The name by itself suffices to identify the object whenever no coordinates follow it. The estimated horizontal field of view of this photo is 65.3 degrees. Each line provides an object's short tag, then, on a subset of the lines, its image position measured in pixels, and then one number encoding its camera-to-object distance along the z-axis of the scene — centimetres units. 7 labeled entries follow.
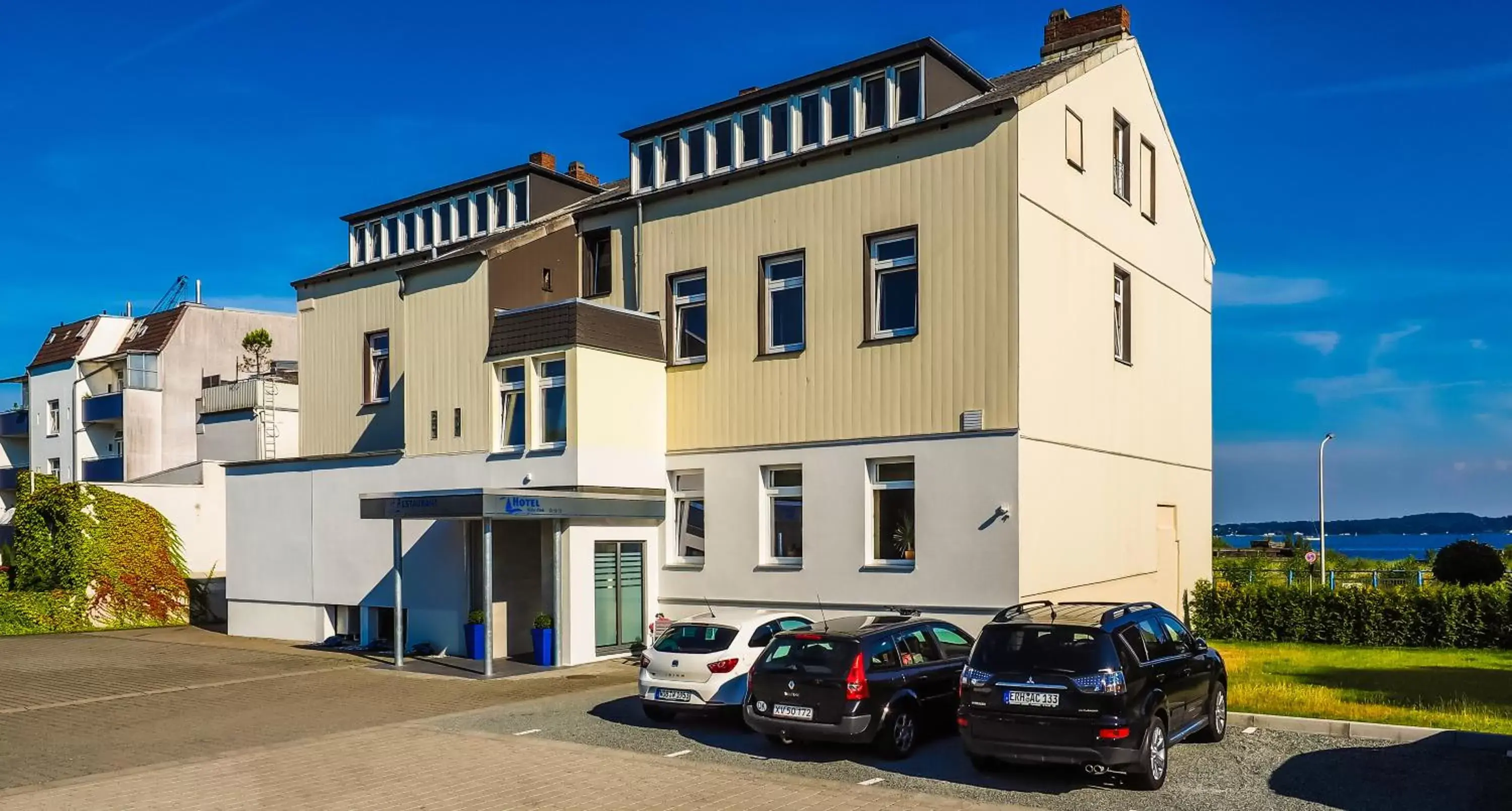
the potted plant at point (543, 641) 2031
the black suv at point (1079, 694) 1034
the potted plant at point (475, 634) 2155
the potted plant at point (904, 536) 1933
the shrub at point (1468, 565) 2795
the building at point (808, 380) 1878
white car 1430
